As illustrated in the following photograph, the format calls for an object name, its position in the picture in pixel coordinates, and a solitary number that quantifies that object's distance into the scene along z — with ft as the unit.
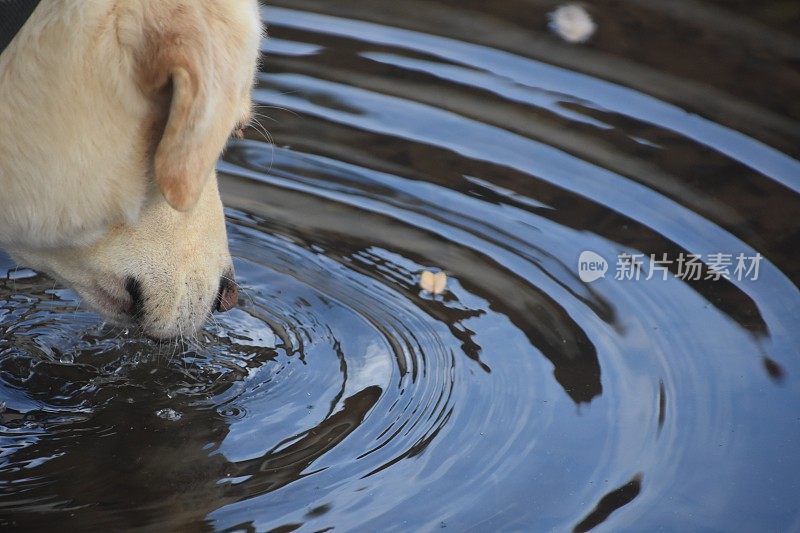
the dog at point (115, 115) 19.31
